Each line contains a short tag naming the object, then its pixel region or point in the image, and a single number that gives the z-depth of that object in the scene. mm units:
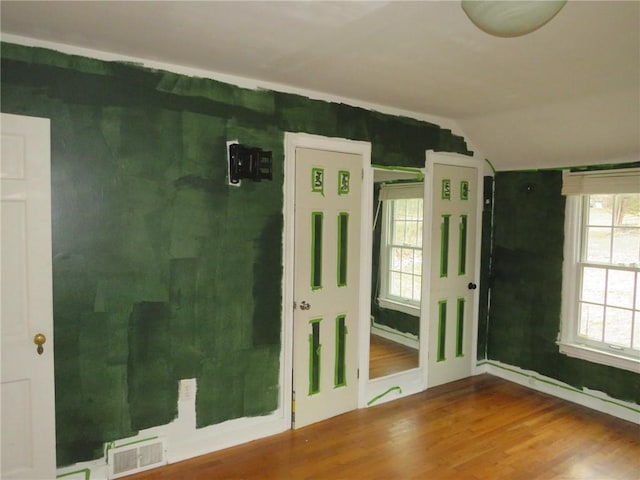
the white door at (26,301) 2230
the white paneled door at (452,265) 4066
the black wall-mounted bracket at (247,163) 2881
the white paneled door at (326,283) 3242
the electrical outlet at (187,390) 2834
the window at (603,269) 3518
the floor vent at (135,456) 2613
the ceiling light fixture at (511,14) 1334
